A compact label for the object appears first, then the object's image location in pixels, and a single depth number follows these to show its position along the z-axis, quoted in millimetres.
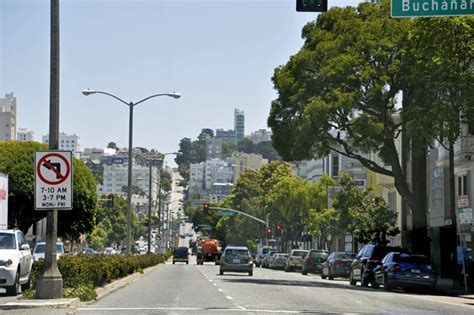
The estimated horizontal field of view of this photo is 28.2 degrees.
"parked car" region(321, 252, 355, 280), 52656
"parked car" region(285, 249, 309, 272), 70875
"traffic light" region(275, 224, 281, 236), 91625
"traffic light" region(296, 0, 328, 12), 18969
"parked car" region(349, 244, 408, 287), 42053
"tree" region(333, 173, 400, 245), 57438
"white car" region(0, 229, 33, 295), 27234
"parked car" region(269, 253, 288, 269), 76444
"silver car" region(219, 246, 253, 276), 52500
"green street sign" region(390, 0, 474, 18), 22062
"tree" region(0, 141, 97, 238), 63625
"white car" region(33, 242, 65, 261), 46566
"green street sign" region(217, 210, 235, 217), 120319
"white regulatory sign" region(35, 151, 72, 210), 22922
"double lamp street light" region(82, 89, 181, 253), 49194
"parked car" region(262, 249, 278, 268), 82300
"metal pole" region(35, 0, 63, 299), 22969
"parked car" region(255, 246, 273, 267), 92112
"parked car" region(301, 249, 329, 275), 63219
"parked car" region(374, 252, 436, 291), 37281
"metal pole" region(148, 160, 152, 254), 78169
